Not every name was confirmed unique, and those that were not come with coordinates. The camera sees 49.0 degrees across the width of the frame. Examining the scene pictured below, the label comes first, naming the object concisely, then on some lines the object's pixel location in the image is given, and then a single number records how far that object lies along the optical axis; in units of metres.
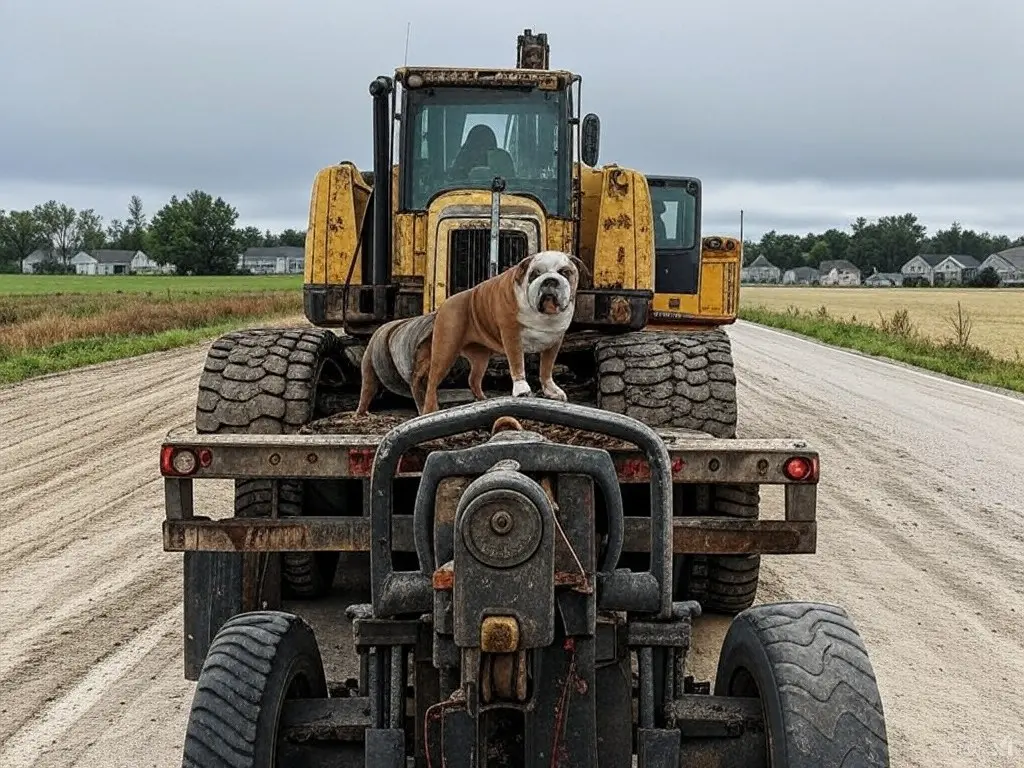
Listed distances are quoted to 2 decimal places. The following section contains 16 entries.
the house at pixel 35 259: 132.00
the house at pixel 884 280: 140.01
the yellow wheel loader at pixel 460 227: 6.48
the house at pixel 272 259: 147.75
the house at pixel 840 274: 145.62
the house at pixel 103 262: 144.62
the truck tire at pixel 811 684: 2.74
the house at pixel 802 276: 153.62
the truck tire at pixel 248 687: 2.86
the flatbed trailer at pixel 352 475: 4.07
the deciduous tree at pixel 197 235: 105.69
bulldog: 5.51
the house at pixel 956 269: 148.12
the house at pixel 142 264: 139.02
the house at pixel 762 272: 163.62
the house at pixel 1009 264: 139.88
